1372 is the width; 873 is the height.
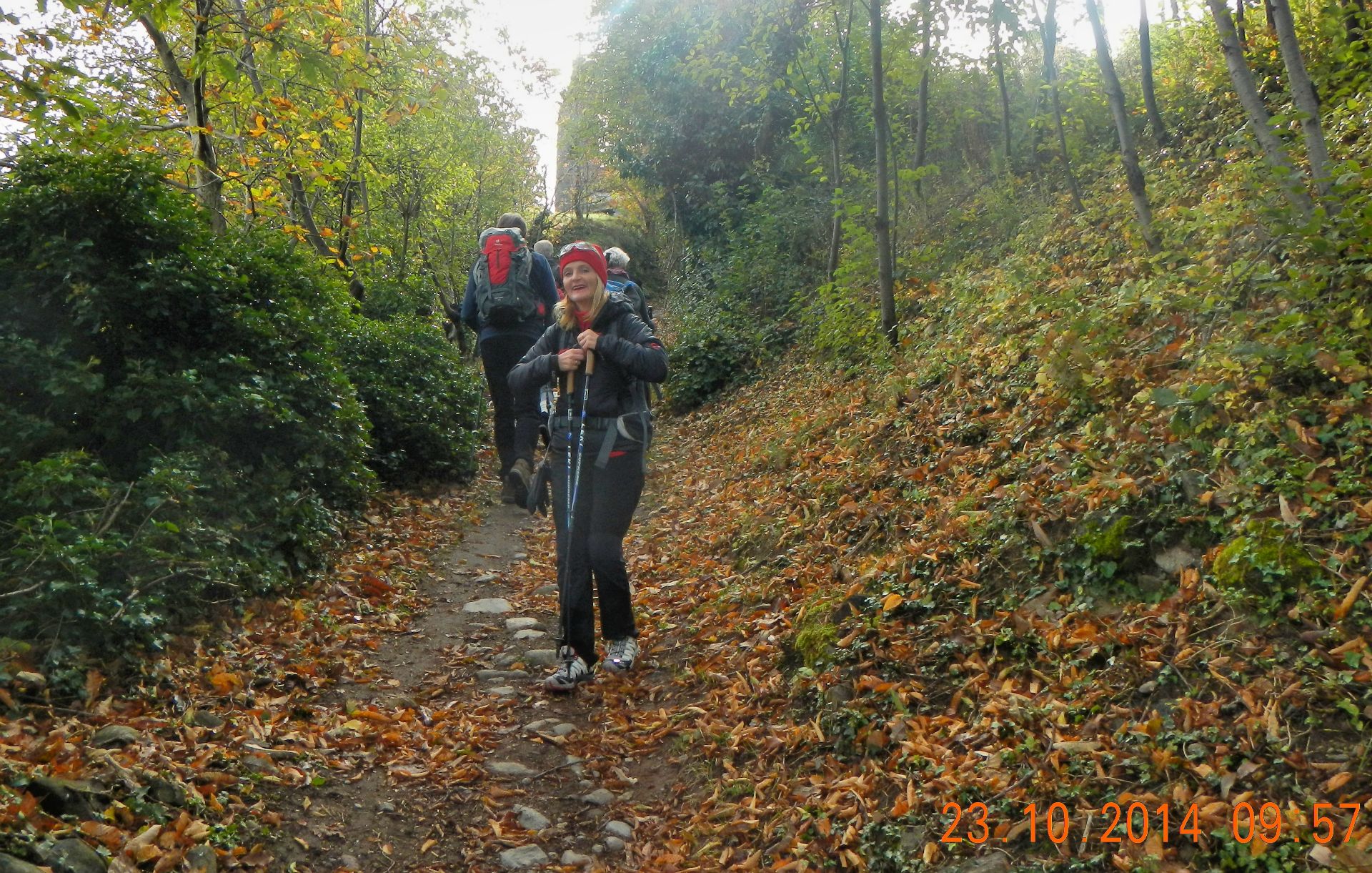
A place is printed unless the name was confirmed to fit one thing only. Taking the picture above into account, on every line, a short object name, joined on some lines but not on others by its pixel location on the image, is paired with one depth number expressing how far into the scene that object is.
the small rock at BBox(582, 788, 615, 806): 4.66
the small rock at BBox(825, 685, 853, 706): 4.60
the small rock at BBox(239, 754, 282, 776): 4.32
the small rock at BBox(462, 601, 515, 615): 7.42
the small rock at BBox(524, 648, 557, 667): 6.28
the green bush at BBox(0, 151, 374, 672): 4.70
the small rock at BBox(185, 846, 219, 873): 3.48
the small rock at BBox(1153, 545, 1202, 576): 4.16
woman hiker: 5.64
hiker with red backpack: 9.30
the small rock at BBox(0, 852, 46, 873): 2.95
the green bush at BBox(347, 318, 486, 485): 9.95
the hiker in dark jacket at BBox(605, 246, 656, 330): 9.83
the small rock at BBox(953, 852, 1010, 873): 3.23
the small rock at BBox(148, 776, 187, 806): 3.78
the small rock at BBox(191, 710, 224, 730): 4.57
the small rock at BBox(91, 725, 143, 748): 4.03
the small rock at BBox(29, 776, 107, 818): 3.47
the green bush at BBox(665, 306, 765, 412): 15.91
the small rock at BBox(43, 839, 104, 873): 3.16
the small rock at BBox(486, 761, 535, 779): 4.88
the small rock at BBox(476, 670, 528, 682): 6.09
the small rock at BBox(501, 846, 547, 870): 4.11
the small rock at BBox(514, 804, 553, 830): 4.41
